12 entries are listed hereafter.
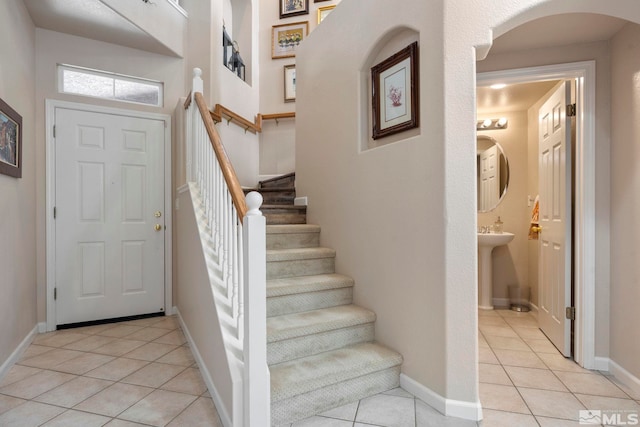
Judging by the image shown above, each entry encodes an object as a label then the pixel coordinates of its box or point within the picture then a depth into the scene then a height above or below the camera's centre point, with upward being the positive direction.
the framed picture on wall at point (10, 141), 2.33 +0.50
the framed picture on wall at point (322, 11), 4.89 +2.85
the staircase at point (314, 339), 1.84 -0.80
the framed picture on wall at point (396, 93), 2.11 +0.79
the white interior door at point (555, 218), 2.54 -0.05
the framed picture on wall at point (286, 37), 4.98 +2.55
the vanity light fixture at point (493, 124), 3.97 +1.02
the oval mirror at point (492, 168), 4.04 +0.52
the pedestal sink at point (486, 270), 3.68 -0.66
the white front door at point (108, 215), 3.27 -0.05
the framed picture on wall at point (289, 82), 4.99 +1.88
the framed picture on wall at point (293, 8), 4.94 +2.95
